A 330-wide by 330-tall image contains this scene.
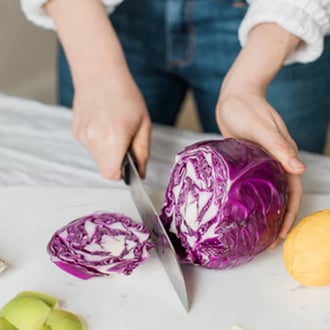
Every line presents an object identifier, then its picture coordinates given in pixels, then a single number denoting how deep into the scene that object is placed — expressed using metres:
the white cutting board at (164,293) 0.84
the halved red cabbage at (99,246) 0.88
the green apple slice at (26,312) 0.81
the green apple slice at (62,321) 0.81
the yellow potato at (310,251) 0.85
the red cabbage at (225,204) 0.86
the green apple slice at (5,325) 0.81
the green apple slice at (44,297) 0.85
